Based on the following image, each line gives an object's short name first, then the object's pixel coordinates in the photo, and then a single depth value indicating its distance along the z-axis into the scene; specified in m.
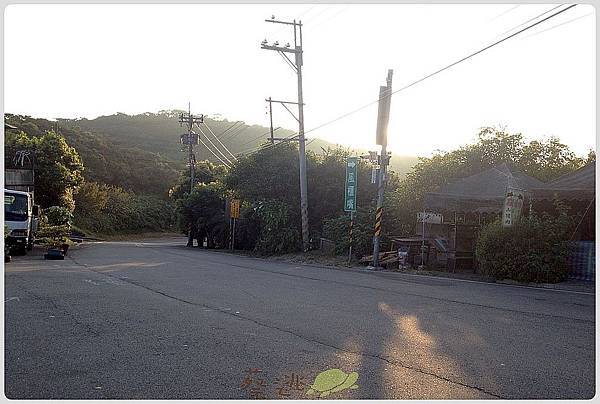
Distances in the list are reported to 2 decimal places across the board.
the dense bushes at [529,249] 17.27
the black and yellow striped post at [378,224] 22.69
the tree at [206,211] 44.41
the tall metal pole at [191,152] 55.35
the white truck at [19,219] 24.50
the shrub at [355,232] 26.61
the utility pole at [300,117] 30.91
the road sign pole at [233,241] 39.88
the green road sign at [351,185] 26.89
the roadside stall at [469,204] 20.75
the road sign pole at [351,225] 25.91
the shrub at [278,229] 32.88
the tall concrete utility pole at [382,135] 23.05
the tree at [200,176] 60.34
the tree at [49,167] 45.31
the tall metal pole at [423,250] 22.14
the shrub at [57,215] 37.99
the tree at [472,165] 26.91
